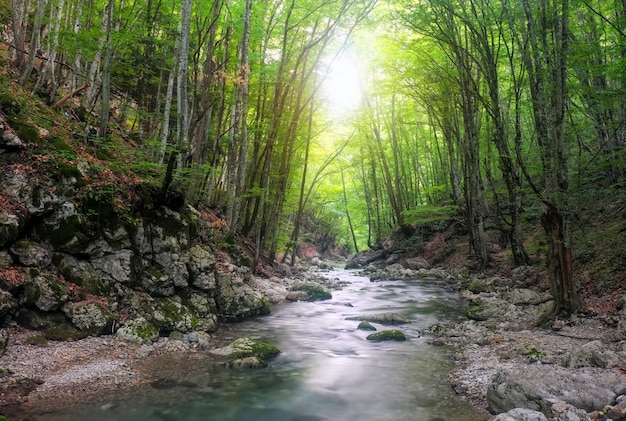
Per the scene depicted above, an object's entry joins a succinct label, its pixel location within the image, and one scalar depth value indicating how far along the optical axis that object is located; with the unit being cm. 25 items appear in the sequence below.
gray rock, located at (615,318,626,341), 640
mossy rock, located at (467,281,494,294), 1350
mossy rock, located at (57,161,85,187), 704
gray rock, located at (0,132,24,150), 650
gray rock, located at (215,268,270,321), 977
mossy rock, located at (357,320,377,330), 1006
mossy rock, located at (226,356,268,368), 663
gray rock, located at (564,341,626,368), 520
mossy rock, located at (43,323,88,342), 586
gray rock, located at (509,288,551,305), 1034
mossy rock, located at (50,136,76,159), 710
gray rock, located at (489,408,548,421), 384
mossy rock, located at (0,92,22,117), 703
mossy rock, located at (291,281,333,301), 1441
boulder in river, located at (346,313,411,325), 1082
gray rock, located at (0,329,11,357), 504
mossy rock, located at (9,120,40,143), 691
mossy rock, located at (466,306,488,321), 1005
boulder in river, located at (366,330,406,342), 890
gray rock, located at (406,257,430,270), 2330
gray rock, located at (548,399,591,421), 388
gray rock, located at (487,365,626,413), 427
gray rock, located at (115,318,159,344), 664
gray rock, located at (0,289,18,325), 538
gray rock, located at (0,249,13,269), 571
